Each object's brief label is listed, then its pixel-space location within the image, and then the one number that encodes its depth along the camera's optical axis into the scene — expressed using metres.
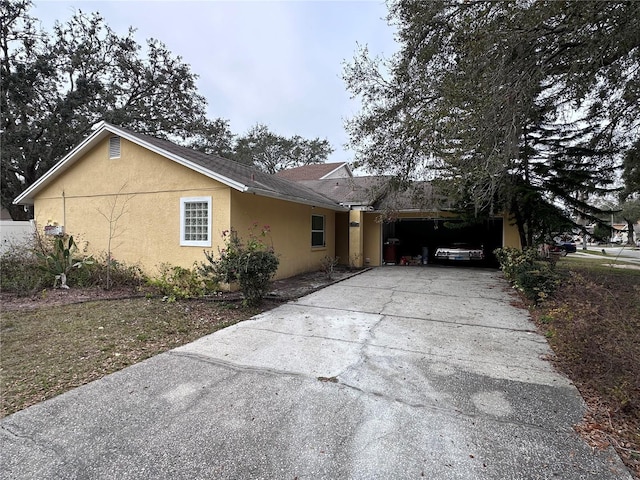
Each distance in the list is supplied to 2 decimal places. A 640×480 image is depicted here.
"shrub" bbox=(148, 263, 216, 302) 7.41
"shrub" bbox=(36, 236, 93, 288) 8.30
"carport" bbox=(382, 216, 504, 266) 15.42
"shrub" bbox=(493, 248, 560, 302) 6.73
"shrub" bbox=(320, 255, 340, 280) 10.53
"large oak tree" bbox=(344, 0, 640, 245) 5.04
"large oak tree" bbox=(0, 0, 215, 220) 15.77
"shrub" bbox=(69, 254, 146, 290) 8.51
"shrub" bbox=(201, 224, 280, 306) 6.32
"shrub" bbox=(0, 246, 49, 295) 7.63
